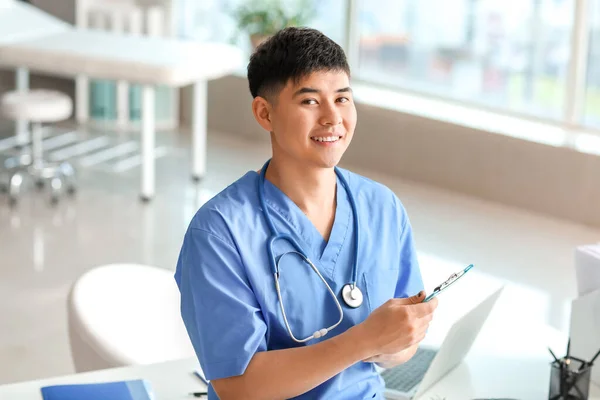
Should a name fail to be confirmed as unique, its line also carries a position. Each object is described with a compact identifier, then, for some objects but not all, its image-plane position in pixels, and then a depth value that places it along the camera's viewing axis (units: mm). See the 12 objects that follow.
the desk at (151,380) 1944
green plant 6422
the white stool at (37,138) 5250
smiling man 1606
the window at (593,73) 5211
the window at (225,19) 6395
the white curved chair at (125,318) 2295
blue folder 1879
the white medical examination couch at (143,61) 5066
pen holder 1876
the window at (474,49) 5438
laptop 1881
